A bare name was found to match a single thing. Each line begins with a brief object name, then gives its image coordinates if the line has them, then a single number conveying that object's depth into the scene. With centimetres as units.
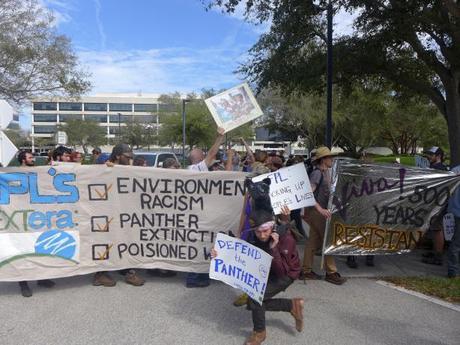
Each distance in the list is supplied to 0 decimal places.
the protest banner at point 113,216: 582
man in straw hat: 630
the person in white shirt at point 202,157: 594
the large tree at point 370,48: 828
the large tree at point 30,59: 1916
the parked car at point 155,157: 1538
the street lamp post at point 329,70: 899
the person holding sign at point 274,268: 430
